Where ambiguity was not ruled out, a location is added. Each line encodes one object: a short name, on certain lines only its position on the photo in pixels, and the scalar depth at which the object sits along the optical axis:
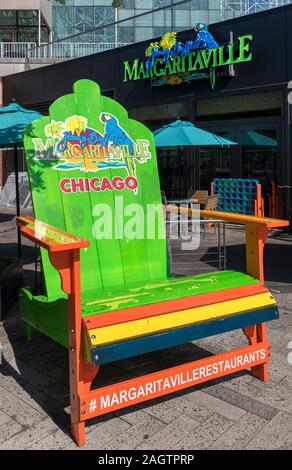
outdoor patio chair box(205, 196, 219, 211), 10.54
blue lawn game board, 11.69
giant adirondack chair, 2.65
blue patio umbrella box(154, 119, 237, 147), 9.84
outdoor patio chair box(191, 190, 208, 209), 11.77
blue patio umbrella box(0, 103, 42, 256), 5.61
